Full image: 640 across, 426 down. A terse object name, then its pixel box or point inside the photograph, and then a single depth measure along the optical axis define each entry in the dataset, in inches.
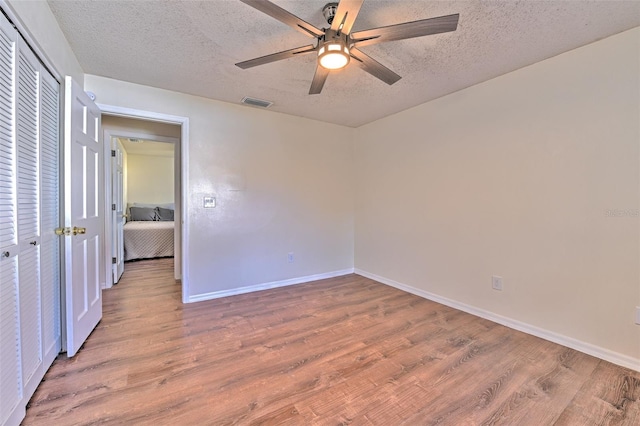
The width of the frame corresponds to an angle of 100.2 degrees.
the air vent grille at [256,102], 119.9
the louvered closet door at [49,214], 66.5
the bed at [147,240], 195.9
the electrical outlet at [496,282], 99.0
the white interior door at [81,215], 72.2
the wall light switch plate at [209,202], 121.1
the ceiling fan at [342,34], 51.3
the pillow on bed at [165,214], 261.1
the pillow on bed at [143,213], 247.9
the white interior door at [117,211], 142.6
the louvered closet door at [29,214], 55.5
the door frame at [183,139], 102.9
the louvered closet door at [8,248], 48.1
